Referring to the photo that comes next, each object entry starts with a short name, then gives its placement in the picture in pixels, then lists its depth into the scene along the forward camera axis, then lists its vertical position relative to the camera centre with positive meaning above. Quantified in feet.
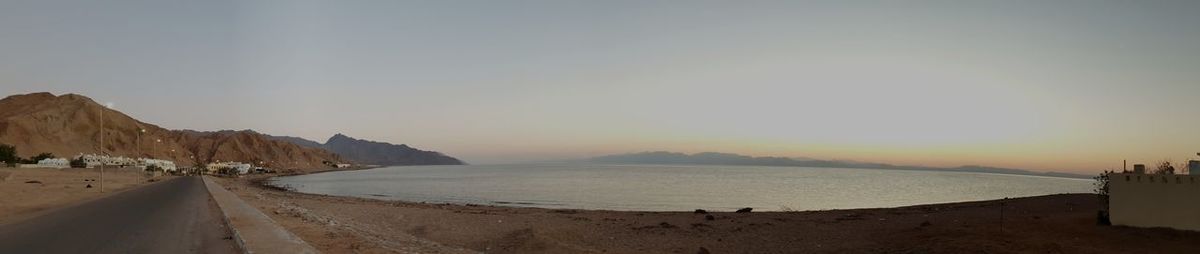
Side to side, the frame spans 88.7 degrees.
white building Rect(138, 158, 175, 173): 442.09 -11.16
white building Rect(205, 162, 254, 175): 543.39 -16.33
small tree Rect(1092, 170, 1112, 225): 65.41 -6.96
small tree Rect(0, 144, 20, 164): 319.84 -2.38
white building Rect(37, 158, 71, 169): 348.59 -7.35
